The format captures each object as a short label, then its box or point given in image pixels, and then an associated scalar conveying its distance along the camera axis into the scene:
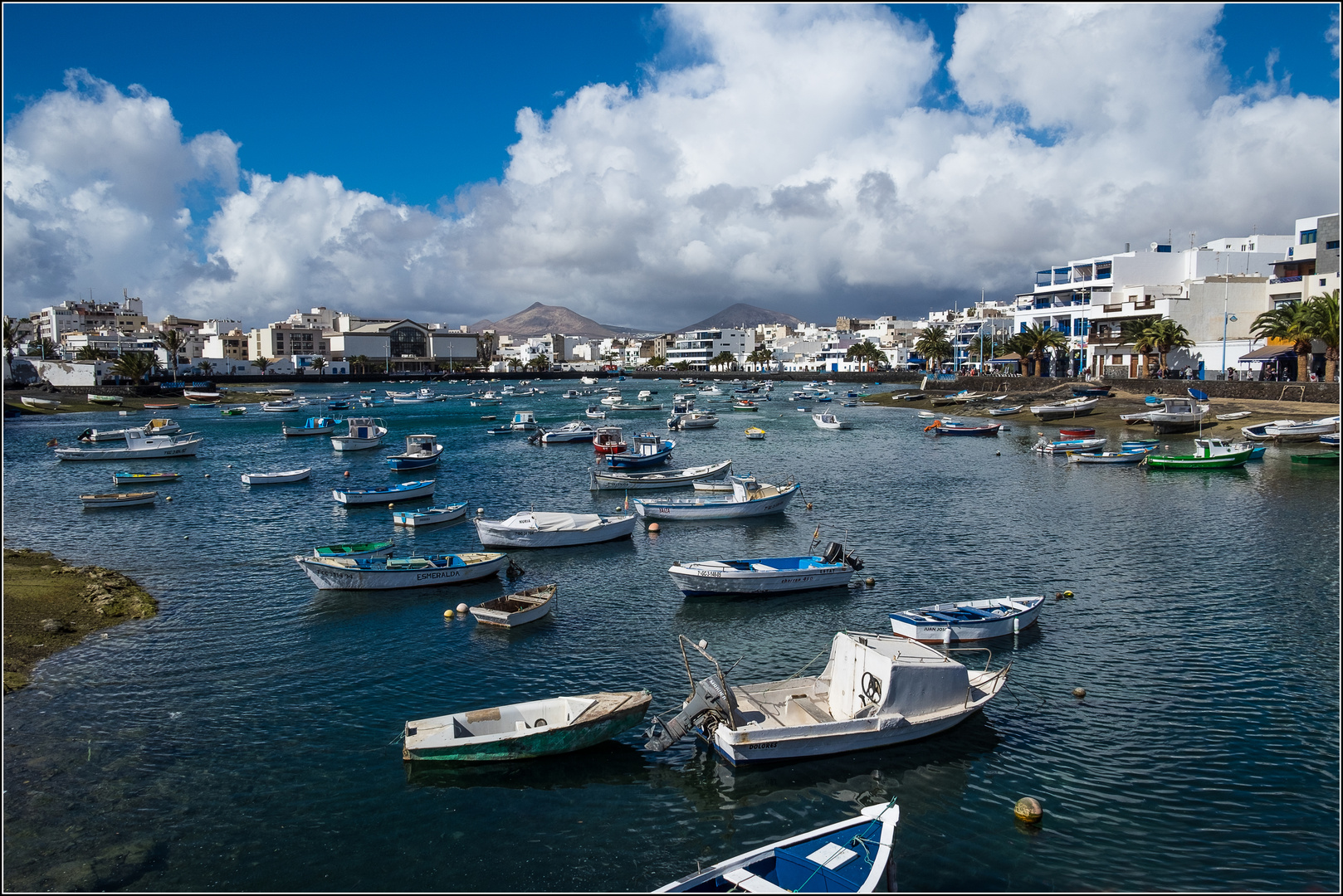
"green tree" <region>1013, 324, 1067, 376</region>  114.06
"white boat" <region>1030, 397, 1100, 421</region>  88.88
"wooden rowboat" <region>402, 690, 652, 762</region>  17.80
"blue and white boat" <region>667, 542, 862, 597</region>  29.33
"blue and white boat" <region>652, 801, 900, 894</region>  12.52
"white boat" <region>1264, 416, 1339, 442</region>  61.38
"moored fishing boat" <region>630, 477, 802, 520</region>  43.31
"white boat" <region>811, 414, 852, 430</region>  92.69
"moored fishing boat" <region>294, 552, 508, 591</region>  30.27
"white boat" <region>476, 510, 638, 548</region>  37.16
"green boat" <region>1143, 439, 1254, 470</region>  55.75
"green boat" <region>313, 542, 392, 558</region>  33.34
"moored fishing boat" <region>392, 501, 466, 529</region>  42.72
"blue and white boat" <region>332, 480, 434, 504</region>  49.12
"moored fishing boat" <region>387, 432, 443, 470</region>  61.88
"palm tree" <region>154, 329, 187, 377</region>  161.89
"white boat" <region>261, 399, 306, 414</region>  124.28
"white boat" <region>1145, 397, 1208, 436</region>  72.44
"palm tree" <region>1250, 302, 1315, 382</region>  71.31
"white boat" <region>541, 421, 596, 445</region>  82.00
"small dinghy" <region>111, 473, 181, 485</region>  56.22
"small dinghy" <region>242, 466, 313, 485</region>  56.59
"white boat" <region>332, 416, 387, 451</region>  76.06
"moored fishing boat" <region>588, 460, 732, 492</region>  53.53
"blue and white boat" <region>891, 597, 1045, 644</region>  24.48
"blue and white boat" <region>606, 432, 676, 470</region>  59.25
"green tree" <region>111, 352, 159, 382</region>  142.88
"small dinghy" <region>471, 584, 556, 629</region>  26.78
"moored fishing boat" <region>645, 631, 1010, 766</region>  18.00
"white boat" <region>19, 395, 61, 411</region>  120.00
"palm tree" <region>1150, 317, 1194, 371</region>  89.38
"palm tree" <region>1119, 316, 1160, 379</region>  91.94
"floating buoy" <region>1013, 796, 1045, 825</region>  15.73
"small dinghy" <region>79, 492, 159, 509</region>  49.16
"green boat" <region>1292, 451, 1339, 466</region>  56.16
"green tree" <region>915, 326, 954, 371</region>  170.00
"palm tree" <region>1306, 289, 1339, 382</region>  68.50
